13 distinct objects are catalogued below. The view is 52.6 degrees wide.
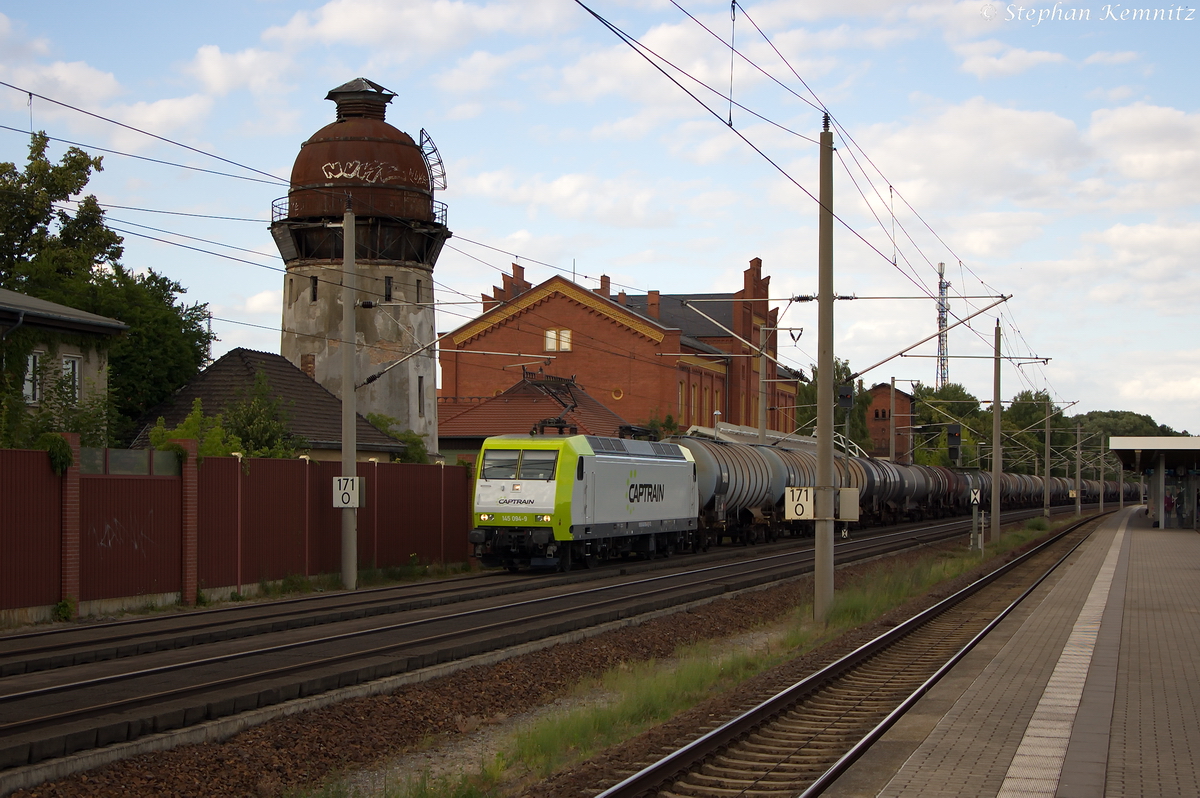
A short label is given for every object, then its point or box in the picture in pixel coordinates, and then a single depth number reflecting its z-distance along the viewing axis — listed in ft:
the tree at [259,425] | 100.73
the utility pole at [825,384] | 63.26
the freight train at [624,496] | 87.76
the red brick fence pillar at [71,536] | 59.88
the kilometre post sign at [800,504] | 63.72
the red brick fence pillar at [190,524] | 68.23
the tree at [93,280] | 127.24
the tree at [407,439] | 130.93
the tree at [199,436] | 71.72
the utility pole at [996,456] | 132.98
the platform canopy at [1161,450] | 181.72
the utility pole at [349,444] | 79.77
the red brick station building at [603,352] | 211.61
